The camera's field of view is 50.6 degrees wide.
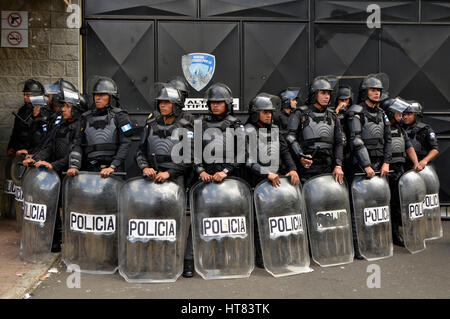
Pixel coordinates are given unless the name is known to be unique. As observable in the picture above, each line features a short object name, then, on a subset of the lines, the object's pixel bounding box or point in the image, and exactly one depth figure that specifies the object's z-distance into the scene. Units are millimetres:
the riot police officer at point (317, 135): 6125
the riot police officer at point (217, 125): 5441
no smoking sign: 8172
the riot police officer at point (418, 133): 7375
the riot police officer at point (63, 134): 6418
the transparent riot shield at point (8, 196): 8125
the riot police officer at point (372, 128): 6391
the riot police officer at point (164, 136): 5473
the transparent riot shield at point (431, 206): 6660
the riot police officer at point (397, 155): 6816
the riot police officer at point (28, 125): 7699
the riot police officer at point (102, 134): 5832
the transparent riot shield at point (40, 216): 5723
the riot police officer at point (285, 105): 7332
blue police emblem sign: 8477
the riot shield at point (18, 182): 7262
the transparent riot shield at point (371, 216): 5844
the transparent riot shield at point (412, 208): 6207
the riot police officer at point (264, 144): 5551
